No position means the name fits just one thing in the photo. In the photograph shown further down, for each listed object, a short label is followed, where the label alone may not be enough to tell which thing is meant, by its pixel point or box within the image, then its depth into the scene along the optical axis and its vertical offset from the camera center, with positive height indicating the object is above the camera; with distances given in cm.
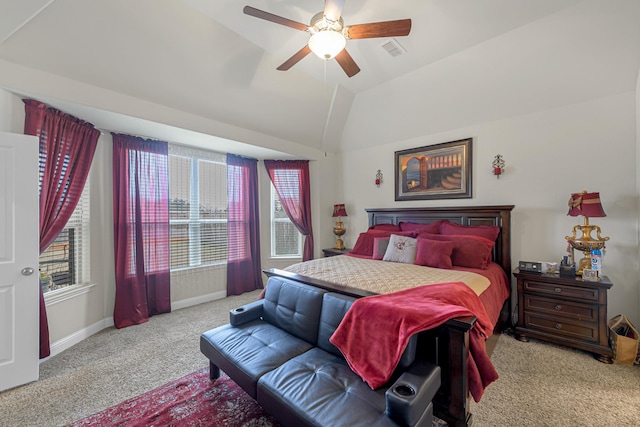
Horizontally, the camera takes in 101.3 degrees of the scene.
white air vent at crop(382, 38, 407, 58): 283 +181
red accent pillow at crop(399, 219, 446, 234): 368 -25
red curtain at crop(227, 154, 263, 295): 441 -25
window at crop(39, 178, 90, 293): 275 -45
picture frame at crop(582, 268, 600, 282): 252 -66
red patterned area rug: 173 -138
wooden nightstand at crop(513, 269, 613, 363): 246 -104
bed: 156 -67
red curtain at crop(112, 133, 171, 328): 328 -19
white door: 209 -37
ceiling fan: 182 +134
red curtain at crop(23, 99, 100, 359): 244 +53
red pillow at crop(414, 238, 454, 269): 294 -51
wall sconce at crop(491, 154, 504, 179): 341 +57
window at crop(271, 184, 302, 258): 498 -43
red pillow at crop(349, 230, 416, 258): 388 -47
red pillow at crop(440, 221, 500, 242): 323 -27
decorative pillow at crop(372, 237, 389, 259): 354 -50
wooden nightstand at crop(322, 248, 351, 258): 458 -72
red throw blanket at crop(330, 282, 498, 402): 149 -74
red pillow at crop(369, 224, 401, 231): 414 -27
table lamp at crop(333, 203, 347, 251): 487 -28
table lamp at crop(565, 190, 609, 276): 255 -19
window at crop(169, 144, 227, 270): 389 +10
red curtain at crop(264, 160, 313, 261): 482 +39
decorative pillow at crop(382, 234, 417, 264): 323 -50
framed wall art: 370 +58
